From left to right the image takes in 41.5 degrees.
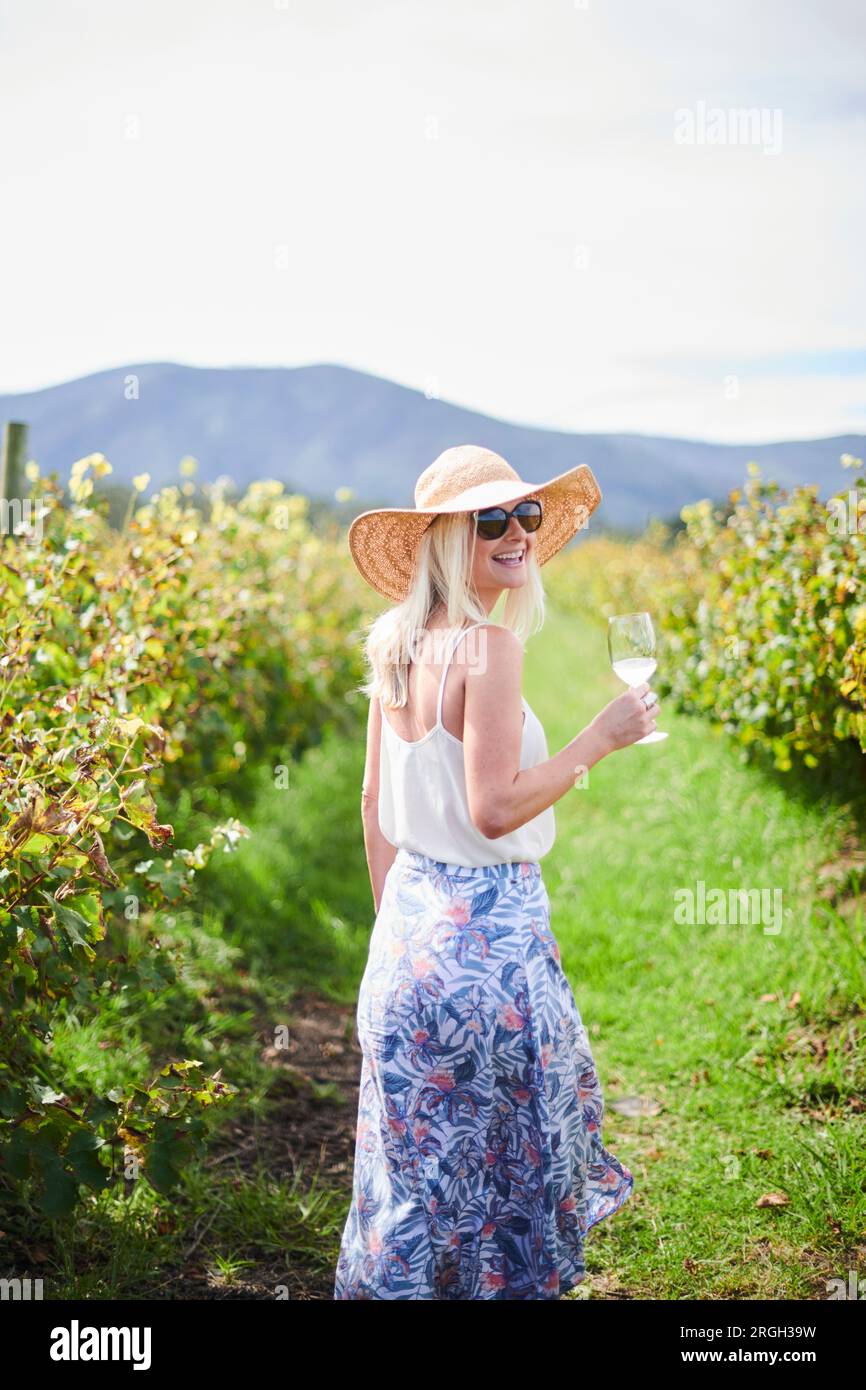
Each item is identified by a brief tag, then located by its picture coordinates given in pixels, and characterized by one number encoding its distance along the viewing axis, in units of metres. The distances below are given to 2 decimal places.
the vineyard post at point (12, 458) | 5.76
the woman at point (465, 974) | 2.27
